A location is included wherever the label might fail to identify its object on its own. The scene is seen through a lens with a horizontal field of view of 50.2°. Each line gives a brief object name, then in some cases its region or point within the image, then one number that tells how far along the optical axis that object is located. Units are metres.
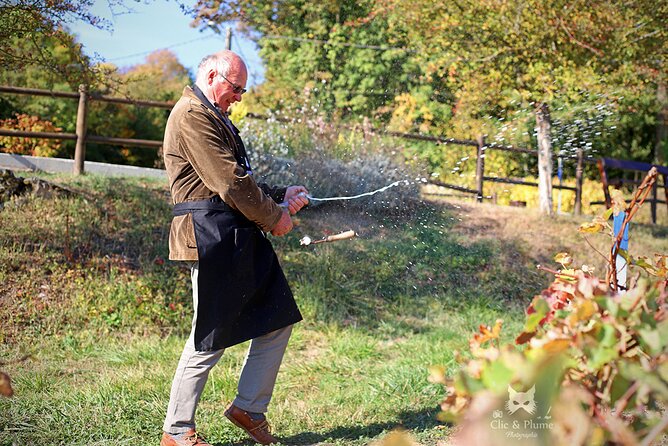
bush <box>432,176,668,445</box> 1.01
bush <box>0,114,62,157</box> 11.05
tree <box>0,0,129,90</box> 5.82
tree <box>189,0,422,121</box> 15.03
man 3.11
